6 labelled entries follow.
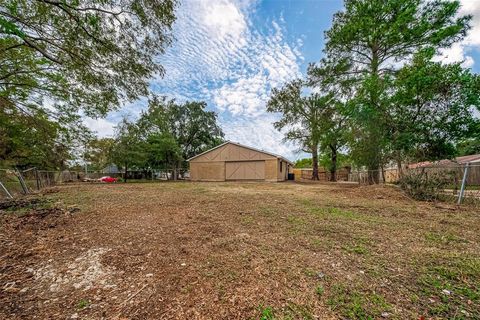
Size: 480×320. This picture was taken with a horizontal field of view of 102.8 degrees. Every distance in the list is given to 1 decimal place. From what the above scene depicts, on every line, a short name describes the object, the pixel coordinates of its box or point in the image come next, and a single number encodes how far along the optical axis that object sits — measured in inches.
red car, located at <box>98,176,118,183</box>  841.5
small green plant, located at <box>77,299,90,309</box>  61.9
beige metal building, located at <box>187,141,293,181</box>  682.8
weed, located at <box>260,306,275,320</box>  55.4
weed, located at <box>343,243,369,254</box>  98.0
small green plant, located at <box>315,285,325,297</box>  66.2
